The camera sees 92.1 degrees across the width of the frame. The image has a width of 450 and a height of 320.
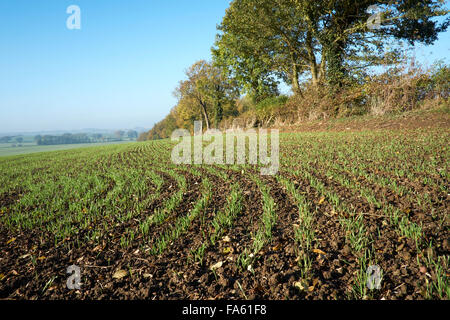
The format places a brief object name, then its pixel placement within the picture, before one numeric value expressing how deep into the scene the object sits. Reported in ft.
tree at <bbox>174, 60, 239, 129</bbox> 106.52
